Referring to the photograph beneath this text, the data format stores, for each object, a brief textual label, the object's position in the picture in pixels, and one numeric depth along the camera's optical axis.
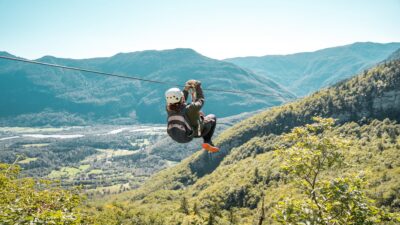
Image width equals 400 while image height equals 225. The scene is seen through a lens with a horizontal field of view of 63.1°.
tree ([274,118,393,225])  10.40
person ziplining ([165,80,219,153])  10.22
